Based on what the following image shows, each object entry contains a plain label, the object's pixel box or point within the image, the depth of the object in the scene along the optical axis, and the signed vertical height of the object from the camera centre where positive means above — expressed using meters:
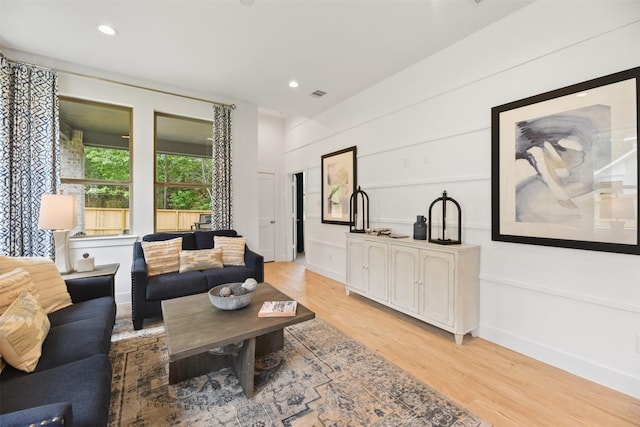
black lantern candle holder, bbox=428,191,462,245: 2.75 -0.11
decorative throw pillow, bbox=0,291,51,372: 1.32 -0.63
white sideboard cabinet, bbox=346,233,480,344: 2.52 -0.71
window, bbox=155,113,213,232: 3.97 +0.62
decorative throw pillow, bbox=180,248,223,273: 3.21 -0.57
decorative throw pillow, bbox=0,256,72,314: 1.93 -0.51
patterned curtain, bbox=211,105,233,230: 4.19 +0.64
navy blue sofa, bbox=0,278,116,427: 0.92 -0.78
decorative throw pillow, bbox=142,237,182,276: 3.08 -0.51
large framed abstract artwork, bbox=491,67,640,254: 1.86 +0.36
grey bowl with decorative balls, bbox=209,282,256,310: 2.03 -0.65
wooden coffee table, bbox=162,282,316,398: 1.64 -0.77
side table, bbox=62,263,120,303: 2.29 -0.62
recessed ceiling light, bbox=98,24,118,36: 2.60 +1.81
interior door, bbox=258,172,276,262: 6.18 -0.07
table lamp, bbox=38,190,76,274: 2.50 -0.06
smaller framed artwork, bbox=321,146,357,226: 4.35 +0.50
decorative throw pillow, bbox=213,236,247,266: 3.53 -0.47
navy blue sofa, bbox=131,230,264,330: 2.75 -0.73
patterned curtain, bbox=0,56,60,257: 2.88 +0.67
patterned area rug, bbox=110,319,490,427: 1.60 -1.22
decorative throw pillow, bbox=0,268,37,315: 1.57 -0.45
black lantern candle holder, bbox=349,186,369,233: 4.07 +0.03
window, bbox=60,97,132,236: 3.40 +0.67
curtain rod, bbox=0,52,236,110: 3.20 +1.73
